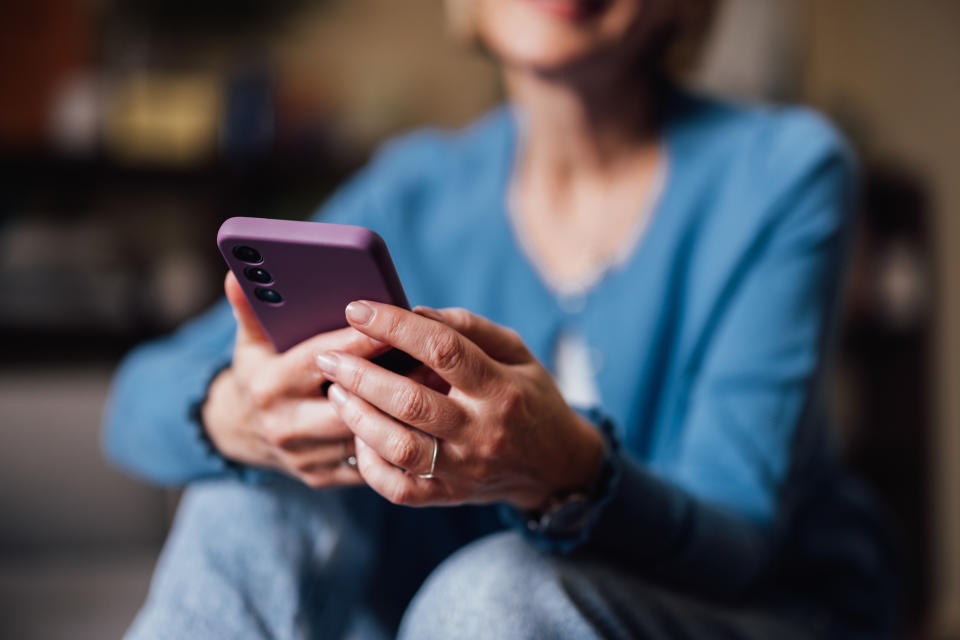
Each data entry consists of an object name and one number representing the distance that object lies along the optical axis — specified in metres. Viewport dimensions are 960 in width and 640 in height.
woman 0.49
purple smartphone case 0.41
